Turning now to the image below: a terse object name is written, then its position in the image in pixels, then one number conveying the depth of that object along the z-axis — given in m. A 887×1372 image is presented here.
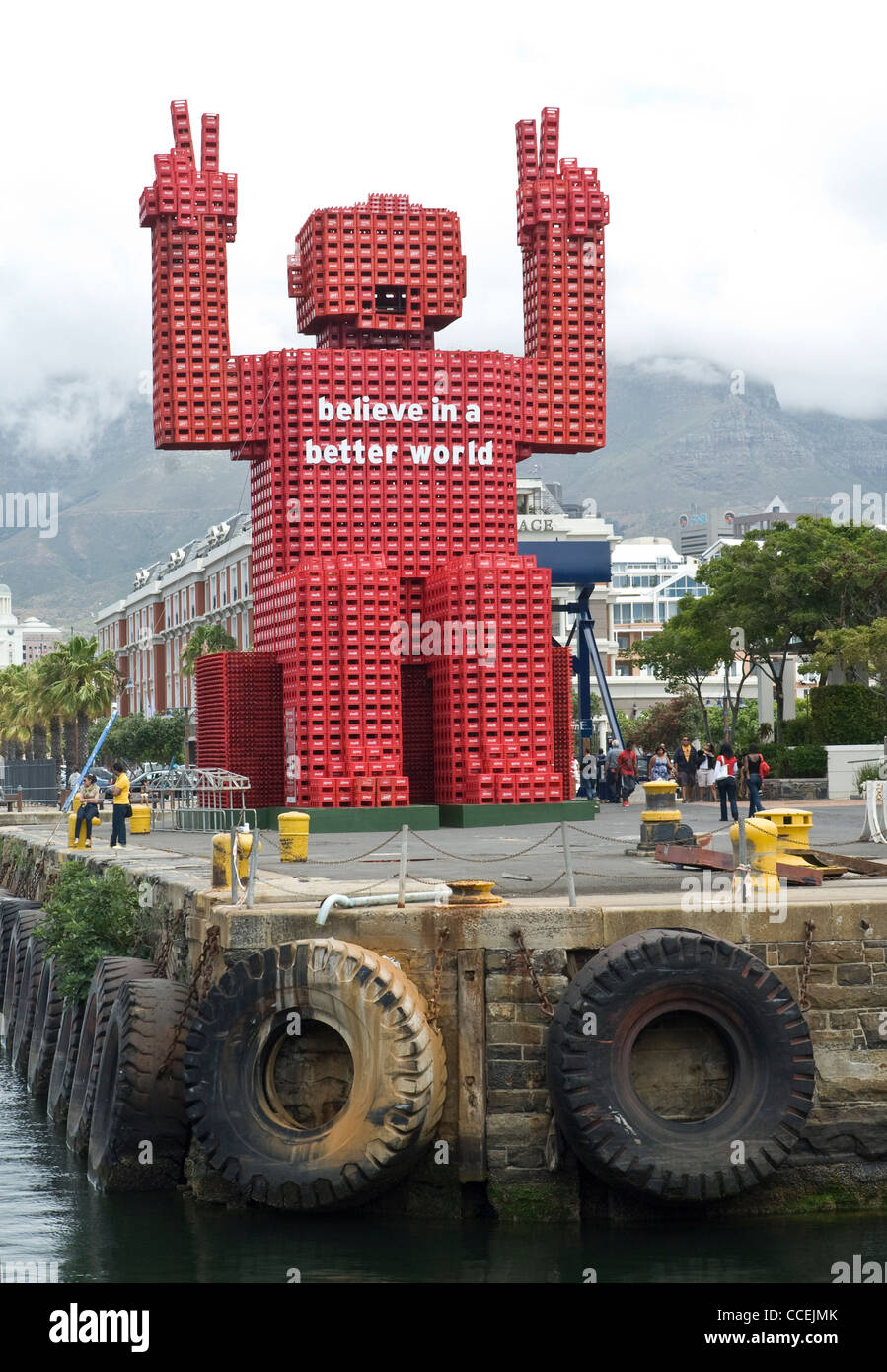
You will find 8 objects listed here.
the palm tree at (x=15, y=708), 96.62
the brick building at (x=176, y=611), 91.06
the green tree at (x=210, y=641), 87.94
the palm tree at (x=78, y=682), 85.50
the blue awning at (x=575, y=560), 50.59
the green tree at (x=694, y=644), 56.47
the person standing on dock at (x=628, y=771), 50.06
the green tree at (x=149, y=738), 94.56
